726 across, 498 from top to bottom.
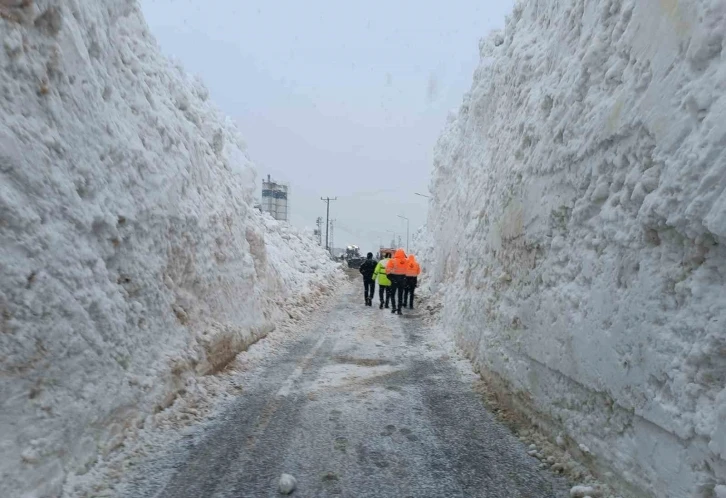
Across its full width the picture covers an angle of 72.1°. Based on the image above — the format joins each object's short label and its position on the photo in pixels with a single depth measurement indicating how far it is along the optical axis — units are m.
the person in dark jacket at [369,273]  16.86
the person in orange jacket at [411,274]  15.02
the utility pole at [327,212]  70.12
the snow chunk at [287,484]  3.94
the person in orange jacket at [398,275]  14.88
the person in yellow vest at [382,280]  15.81
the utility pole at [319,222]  86.06
